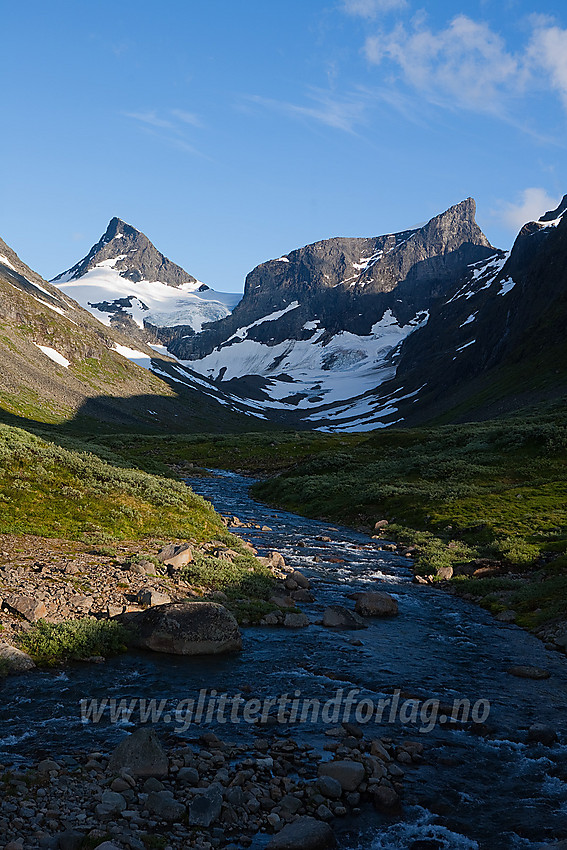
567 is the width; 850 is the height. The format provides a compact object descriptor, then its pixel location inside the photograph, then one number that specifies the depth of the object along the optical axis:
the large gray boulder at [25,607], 15.27
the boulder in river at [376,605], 21.12
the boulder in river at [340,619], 19.31
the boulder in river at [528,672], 15.91
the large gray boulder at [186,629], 15.67
